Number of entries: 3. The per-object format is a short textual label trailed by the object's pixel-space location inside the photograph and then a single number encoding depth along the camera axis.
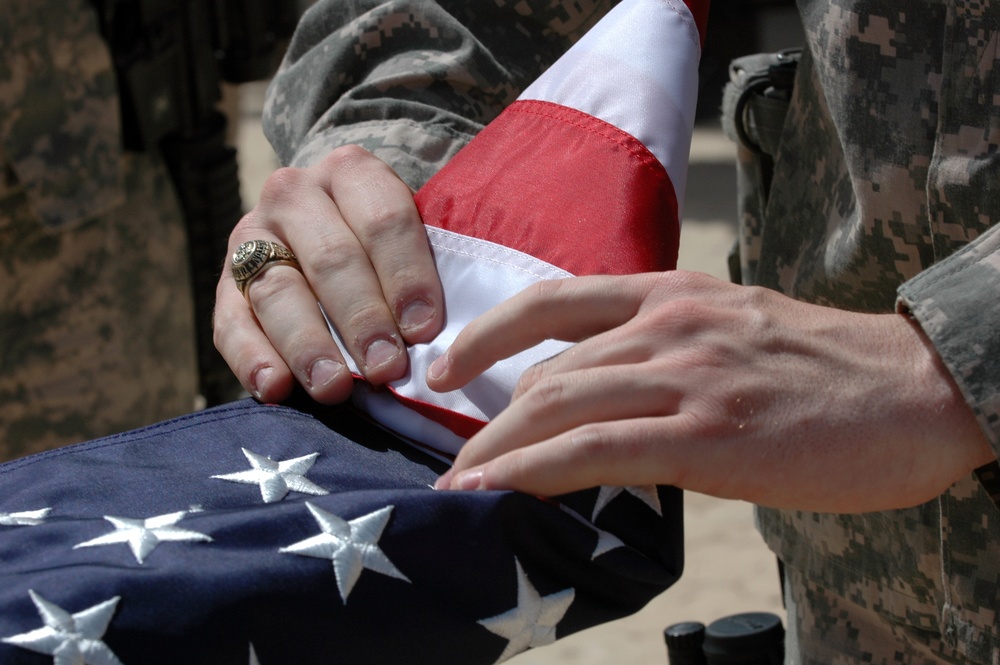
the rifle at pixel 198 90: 3.23
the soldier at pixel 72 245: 2.88
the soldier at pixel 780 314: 0.70
